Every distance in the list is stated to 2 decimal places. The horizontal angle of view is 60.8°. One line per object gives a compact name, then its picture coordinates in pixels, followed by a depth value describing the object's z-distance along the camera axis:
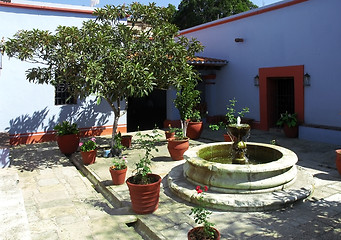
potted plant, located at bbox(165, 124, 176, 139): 9.78
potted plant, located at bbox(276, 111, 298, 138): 10.28
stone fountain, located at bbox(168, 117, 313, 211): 4.68
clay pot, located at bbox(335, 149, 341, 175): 6.04
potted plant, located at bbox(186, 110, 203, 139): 10.46
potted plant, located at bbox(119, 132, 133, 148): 9.08
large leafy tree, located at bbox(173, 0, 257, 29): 27.19
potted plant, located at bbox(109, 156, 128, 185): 5.85
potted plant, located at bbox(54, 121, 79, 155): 8.43
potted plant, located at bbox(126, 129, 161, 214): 4.52
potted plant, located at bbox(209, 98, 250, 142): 8.61
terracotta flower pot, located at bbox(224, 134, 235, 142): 9.10
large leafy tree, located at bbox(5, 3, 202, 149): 6.91
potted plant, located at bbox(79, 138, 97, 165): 7.43
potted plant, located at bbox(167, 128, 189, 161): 7.52
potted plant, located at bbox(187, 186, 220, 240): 3.24
